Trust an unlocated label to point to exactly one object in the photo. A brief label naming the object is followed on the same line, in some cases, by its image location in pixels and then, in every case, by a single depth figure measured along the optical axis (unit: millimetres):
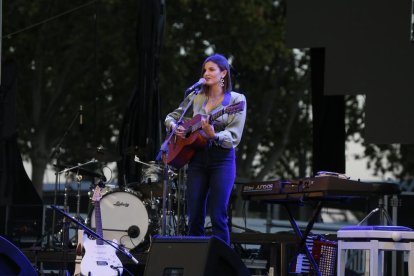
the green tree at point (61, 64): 42577
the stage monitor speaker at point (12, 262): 13841
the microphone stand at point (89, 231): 16742
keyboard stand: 16310
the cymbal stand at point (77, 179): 20594
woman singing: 14948
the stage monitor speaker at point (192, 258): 13060
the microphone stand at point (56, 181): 21675
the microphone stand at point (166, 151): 15469
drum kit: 20674
